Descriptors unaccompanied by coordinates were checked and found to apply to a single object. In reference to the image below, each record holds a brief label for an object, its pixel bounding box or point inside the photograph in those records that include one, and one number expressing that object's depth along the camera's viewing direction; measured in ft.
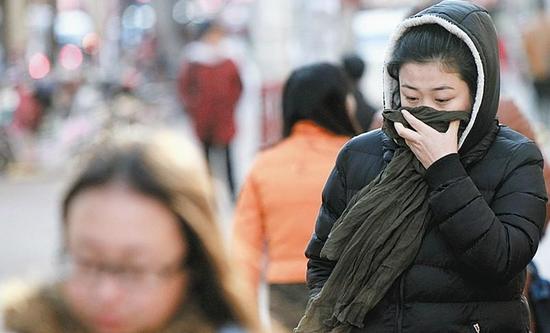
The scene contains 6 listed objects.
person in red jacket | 91.71
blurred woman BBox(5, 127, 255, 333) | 13.44
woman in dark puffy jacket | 23.67
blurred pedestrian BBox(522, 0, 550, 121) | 119.96
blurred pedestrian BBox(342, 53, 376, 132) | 55.11
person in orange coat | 36.70
